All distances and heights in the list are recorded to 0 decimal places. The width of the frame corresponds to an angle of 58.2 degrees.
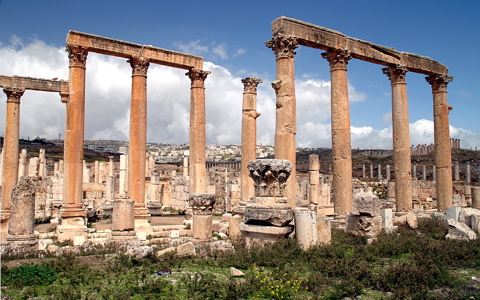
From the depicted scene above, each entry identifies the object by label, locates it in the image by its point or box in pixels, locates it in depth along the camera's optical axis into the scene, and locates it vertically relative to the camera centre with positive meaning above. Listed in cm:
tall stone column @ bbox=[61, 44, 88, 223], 1750 +192
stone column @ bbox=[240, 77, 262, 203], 1972 +264
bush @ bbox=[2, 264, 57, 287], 807 -176
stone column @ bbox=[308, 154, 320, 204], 2889 +46
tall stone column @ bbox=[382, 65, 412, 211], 1969 +215
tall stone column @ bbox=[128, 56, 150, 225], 1872 +211
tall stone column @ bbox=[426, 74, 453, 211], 2144 +229
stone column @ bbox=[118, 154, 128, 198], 3353 +93
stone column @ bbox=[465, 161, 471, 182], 4862 +121
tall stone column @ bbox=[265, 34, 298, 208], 1546 +291
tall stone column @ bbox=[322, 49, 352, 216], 1689 +210
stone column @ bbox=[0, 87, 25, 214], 2198 +223
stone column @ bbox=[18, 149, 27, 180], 3969 +184
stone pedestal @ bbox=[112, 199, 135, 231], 1466 -105
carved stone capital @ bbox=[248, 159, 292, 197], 1109 +25
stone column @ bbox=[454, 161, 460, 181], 4948 +153
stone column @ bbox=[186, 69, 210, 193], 2091 +262
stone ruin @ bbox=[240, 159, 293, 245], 1077 -54
